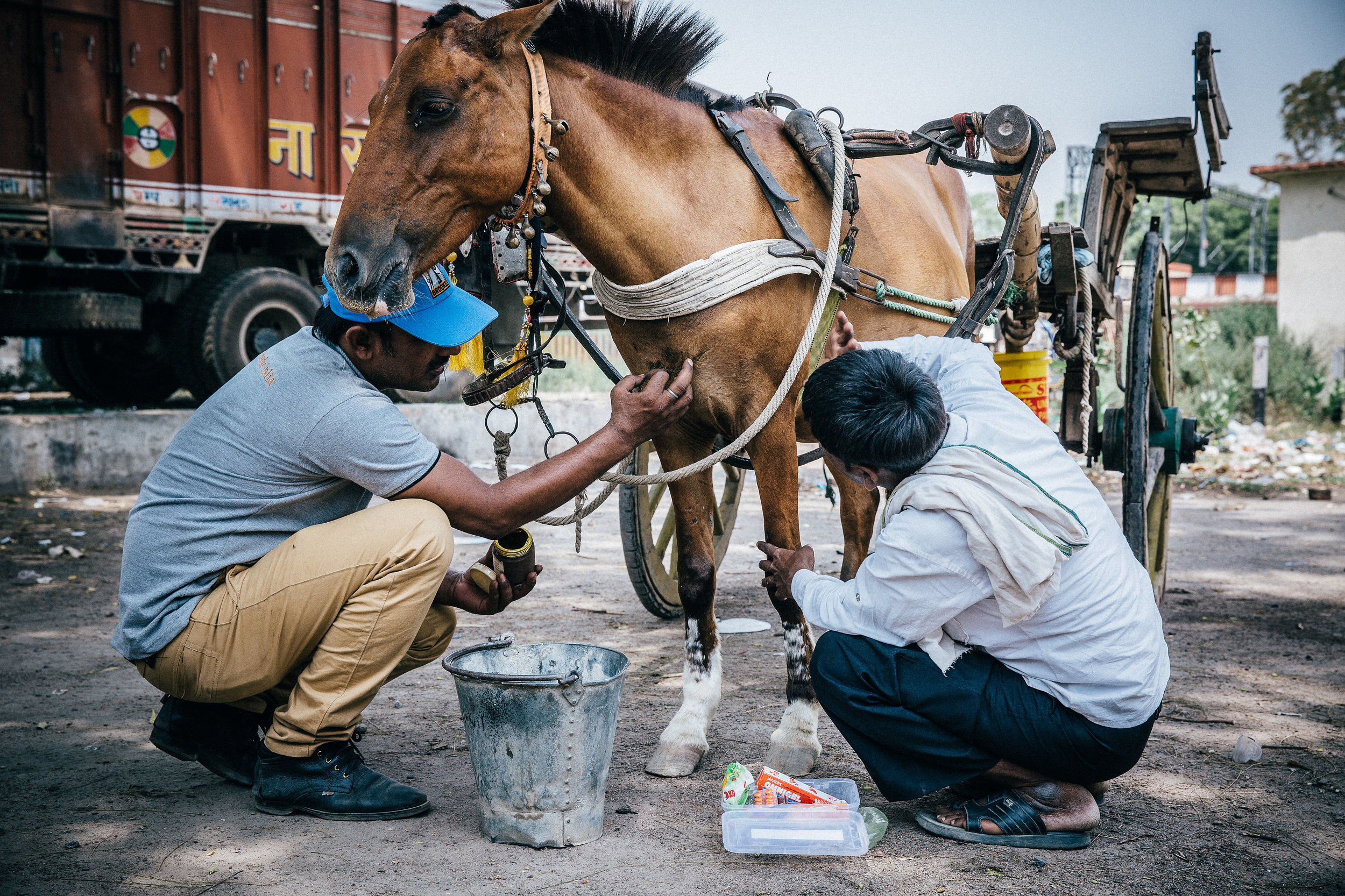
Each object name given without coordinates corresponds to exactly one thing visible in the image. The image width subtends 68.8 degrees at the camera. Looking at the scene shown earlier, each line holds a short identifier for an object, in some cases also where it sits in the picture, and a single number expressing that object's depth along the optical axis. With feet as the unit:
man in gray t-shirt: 7.73
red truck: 24.14
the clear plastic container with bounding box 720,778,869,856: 7.35
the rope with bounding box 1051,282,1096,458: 13.48
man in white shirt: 6.89
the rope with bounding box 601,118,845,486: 8.80
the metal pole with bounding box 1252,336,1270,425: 36.63
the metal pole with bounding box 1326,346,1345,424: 40.50
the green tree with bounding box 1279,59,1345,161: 92.58
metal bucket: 7.29
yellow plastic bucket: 15.55
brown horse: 7.59
